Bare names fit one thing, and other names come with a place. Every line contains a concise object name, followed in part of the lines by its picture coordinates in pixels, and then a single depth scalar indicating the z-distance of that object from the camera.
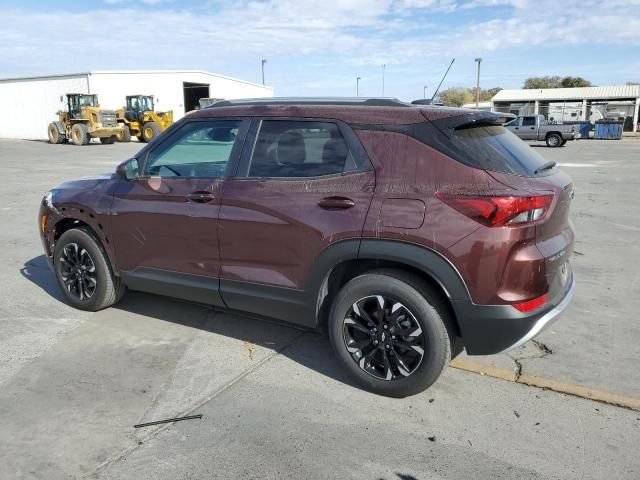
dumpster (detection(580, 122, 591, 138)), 38.19
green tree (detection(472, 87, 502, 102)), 81.39
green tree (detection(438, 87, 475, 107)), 77.68
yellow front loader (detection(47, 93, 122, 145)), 30.95
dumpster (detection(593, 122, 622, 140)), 37.28
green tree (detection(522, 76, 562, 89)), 83.12
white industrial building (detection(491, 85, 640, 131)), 44.03
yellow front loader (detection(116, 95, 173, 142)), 31.66
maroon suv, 2.98
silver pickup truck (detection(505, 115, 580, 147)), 29.30
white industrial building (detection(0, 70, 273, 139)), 39.00
